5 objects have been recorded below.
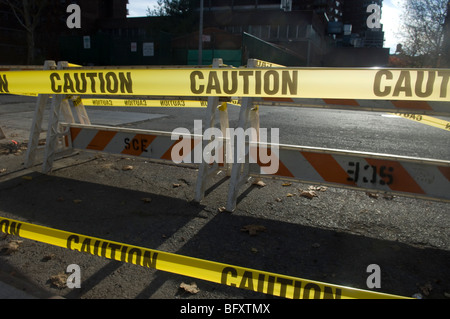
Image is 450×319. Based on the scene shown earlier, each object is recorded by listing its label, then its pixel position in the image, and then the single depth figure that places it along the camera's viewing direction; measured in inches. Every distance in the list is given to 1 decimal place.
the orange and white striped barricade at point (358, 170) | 139.2
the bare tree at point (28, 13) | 1222.3
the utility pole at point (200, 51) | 1096.9
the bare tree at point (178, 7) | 1692.9
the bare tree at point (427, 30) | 1203.9
